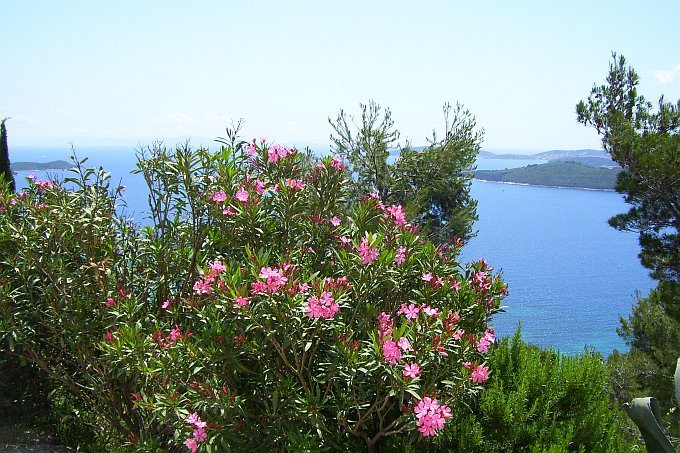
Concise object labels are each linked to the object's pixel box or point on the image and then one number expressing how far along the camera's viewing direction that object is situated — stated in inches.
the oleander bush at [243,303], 100.1
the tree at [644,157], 339.6
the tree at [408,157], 604.7
